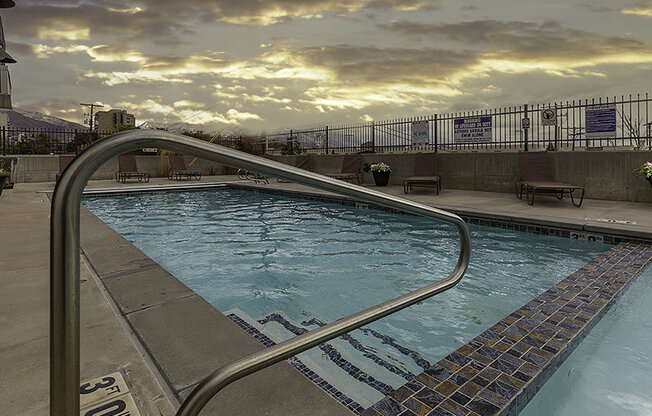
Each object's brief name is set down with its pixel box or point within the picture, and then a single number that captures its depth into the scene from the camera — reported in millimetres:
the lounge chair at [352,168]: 12209
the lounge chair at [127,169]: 13328
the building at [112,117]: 107875
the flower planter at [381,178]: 11547
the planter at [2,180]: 7529
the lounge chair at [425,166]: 10391
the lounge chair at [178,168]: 14219
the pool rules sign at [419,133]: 11844
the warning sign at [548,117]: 9227
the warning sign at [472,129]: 10414
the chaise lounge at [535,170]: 7988
